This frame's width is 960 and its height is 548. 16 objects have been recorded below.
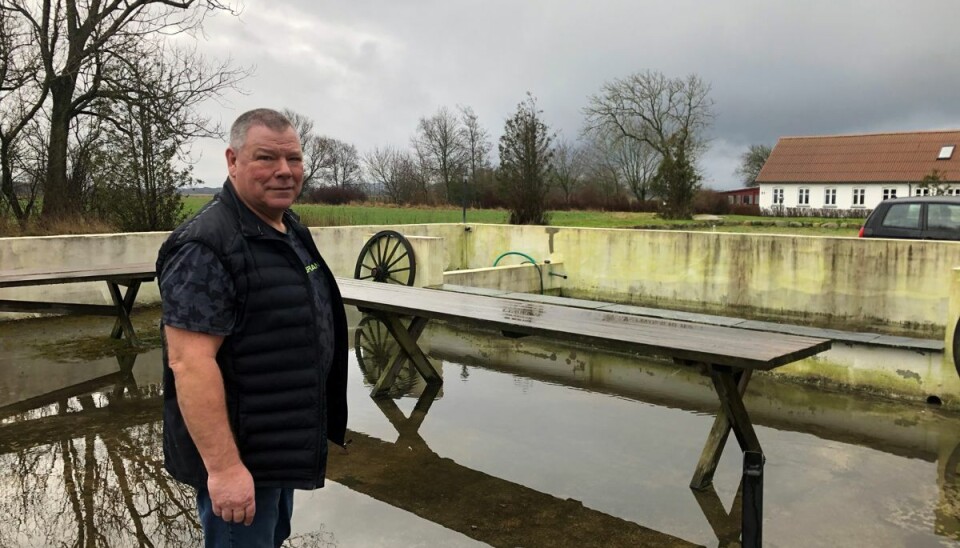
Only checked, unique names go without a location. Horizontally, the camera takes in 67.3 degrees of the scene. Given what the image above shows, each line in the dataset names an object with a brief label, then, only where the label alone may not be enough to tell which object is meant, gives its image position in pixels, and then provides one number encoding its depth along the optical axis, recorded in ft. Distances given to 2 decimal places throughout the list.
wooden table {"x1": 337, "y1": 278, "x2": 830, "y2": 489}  12.21
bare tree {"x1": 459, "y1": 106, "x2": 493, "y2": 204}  167.32
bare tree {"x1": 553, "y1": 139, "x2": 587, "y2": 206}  171.83
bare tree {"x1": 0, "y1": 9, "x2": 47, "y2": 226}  40.27
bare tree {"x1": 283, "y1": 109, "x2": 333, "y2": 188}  170.19
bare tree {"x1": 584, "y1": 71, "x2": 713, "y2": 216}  150.71
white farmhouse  135.13
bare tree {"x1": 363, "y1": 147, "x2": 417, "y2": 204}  121.70
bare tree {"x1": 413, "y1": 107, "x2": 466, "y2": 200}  170.60
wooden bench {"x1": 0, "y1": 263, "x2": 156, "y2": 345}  22.02
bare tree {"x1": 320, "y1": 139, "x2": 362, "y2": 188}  175.11
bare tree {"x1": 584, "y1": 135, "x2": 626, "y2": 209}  178.70
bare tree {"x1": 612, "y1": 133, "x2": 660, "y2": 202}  174.09
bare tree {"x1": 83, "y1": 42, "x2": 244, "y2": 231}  39.04
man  6.00
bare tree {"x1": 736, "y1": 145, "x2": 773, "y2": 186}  203.62
